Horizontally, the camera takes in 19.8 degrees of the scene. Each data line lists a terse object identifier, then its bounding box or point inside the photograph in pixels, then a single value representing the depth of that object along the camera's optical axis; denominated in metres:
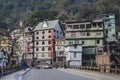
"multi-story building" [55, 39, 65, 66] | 117.50
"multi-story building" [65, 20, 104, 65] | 104.73
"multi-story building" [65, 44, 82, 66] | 104.44
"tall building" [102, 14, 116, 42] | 109.47
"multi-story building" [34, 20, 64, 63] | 121.38
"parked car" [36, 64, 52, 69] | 94.62
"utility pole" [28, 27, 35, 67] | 131.31
